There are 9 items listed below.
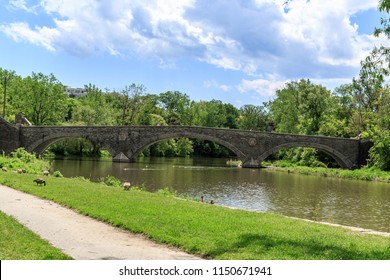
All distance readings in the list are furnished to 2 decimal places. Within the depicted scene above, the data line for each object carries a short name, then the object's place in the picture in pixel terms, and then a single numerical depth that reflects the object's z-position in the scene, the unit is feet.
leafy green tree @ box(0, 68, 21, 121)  181.46
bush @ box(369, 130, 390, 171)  136.15
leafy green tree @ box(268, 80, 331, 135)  192.13
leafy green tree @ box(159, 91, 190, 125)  317.83
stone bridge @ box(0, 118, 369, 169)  161.89
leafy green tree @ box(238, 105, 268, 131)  309.42
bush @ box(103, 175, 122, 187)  72.64
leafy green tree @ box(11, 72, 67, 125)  187.83
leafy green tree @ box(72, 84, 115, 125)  201.77
